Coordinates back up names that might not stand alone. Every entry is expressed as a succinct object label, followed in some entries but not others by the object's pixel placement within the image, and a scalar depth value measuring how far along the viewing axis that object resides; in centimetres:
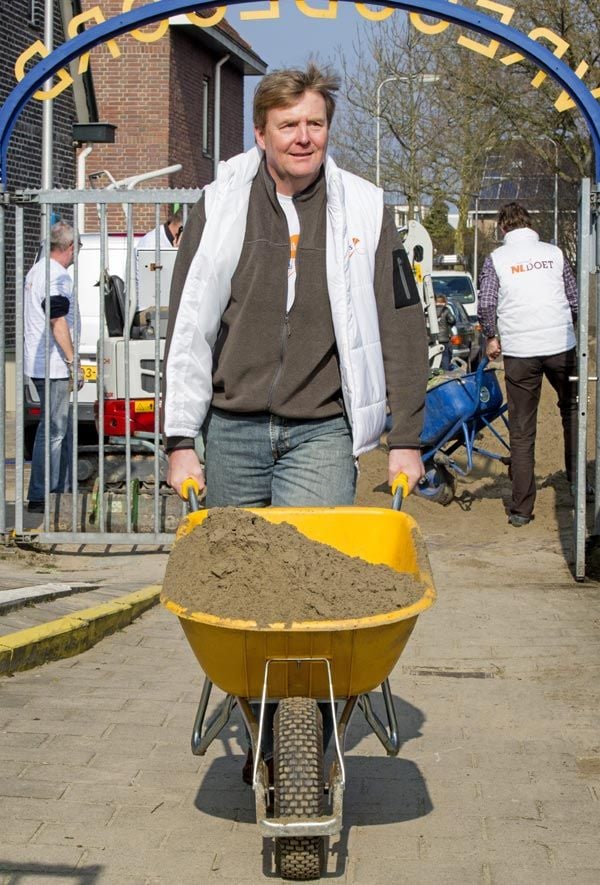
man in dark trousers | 983
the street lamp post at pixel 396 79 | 3603
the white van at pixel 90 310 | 1106
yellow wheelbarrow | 335
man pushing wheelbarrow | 409
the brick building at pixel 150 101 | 3027
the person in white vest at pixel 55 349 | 959
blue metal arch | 816
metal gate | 878
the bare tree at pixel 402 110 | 4181
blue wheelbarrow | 1099
